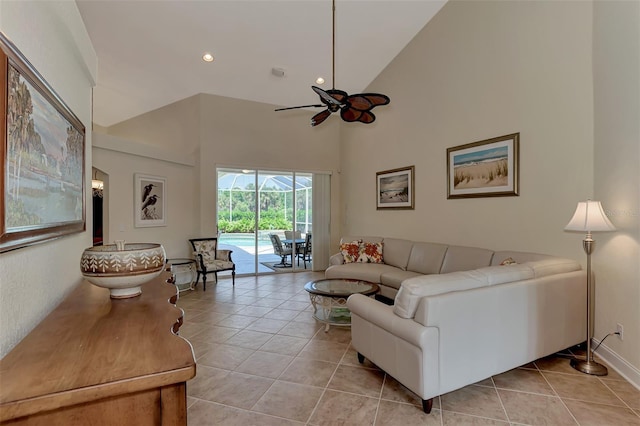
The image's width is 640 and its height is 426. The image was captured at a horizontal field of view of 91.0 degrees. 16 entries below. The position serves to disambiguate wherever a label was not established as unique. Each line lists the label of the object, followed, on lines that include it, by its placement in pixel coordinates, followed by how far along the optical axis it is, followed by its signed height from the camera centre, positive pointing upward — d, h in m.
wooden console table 0.83 -0.47
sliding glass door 6.68 -0.12
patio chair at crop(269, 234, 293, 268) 7.09 -0.80
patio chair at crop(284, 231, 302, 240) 7.29 -0.51
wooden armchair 5.80 -0.88
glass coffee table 3.71 -0.96
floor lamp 2.63 -0.11
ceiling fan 3.39 +1.26
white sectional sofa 2.12 -0.83
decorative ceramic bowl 1.51 -0.28
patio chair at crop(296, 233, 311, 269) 7.43 -0.90
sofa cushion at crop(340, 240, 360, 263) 5.52 -0.67
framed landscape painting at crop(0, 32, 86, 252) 1.05 +0.23
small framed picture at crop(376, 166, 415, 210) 5.49 +0.46
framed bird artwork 5.35 +0.20
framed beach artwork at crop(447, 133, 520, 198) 3.89 +0.62
